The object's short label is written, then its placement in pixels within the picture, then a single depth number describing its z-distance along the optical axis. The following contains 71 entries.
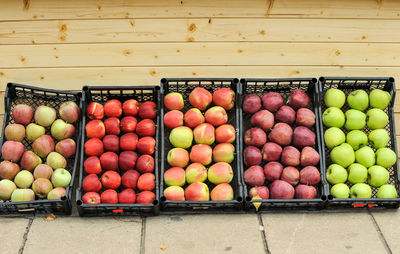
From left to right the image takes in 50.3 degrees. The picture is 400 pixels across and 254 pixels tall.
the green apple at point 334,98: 2.74
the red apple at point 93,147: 2.61
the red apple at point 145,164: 2.57
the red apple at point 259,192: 2.53
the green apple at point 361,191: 2.55
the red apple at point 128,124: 2.66
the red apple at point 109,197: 2.50
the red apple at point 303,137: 2.62
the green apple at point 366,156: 2.62
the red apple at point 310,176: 2.56
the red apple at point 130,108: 2.71
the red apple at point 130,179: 2.55
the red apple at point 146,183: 2.54
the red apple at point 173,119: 2.65
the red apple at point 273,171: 2.57
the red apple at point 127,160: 2.59
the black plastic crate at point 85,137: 2.46
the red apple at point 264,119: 2.66
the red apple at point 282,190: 2.52
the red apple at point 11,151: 2.58
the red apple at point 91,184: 2.52
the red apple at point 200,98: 2.68
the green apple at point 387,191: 2.57
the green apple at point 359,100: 2.73
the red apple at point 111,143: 2.63
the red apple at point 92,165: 2.57
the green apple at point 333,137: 2.65
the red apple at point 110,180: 2.55
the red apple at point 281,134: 2.63
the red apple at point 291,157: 2.59
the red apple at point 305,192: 2.53
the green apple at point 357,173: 2.58
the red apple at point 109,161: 2.60
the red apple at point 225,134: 2.62
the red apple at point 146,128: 2.65
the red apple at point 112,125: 2.66
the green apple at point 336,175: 2.58
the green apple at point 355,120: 2.69
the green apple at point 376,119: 2.69
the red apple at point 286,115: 2.67
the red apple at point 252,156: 2.59
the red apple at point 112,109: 2.70
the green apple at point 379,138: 2.67
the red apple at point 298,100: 2.71
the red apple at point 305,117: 2.67
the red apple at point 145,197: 2.49
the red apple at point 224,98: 2.68
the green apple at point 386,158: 2.63
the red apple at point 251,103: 2.70
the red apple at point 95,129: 2.64
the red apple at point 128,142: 2.62
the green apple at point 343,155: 2.61
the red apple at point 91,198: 2.49
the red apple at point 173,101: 2.70
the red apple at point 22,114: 2.64
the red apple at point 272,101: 2.70
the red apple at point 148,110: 2.69
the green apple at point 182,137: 2.61
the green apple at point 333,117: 2.69
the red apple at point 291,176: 2.56
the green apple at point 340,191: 2.54
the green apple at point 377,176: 2.58
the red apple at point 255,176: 2.55
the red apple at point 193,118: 2.64
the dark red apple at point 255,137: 2.62
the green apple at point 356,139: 2.66
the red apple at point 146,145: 2.61
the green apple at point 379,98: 2.73
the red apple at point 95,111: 2.68
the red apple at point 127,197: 2.51
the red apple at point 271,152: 2.61
